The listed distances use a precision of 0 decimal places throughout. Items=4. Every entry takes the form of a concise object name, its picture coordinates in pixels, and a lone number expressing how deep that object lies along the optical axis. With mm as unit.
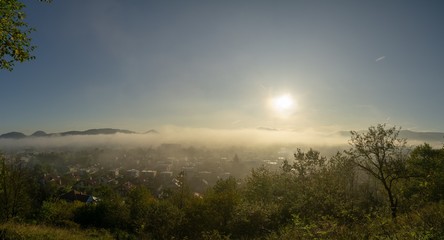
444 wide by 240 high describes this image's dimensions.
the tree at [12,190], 37406
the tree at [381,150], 25766
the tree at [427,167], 29275
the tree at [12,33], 13188
